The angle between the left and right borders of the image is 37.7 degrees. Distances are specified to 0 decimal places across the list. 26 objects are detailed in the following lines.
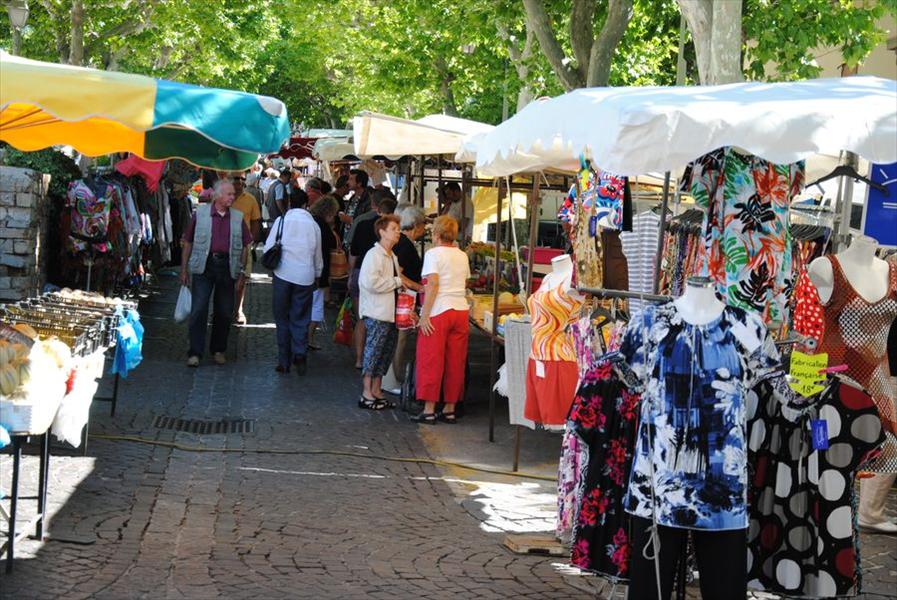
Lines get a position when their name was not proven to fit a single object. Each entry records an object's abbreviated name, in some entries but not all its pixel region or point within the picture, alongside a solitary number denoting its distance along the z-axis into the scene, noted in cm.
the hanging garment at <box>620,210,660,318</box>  766
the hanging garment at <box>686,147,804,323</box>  664
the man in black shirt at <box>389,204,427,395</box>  1209
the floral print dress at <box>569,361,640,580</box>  611
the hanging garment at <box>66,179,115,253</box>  1490
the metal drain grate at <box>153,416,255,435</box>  1073
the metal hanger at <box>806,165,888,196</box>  694
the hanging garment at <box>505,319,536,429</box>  952
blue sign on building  761
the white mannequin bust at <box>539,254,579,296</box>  851
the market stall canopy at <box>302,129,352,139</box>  2818
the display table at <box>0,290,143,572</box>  638
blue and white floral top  535
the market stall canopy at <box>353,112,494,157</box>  1283
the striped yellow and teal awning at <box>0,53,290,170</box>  662
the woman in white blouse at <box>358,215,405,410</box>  1164
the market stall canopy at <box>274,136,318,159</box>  3114
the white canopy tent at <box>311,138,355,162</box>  2158
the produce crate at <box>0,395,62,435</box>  630
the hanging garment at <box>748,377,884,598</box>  597
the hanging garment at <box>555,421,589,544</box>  716
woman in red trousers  1112
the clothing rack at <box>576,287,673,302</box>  614
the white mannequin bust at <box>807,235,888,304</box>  730
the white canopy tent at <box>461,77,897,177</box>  543
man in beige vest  1315
